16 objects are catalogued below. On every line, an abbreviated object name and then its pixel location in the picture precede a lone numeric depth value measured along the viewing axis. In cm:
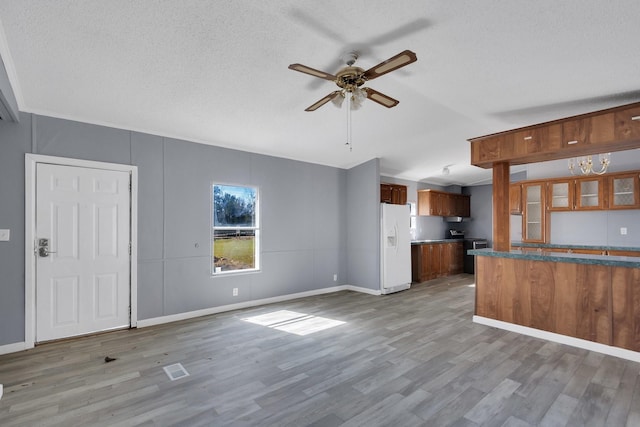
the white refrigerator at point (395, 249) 609
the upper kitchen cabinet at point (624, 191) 548
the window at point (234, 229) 490
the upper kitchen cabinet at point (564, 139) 330
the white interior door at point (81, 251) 358
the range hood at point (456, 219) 912
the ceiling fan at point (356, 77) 234
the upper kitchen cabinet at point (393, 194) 712
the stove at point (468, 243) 867
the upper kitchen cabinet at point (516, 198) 703
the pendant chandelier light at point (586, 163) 480
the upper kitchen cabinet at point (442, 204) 830
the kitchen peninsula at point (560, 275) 323
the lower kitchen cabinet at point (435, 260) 745
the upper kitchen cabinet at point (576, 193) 589
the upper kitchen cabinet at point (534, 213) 670
